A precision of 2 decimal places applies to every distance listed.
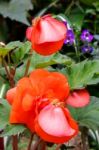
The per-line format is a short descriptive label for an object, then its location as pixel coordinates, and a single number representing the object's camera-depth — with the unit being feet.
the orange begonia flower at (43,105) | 2.10
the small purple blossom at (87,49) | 4.84
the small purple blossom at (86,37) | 4.80
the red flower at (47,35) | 2.32
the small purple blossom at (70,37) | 4.53
